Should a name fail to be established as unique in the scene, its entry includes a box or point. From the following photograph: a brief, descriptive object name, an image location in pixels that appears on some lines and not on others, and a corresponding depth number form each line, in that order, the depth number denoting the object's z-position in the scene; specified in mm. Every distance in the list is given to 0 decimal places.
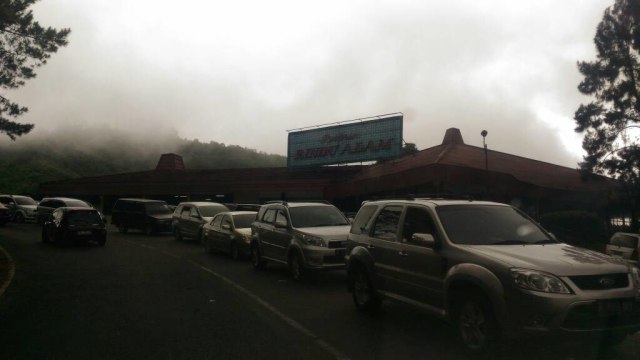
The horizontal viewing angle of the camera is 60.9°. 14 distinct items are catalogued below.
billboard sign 36875
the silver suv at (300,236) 11789
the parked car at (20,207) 35750
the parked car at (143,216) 27797
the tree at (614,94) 28797
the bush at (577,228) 25109
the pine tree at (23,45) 20750
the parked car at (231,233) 16969
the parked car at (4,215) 31109
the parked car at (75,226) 20875
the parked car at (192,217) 23156
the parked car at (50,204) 29269
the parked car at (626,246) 11750
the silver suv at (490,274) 5414
